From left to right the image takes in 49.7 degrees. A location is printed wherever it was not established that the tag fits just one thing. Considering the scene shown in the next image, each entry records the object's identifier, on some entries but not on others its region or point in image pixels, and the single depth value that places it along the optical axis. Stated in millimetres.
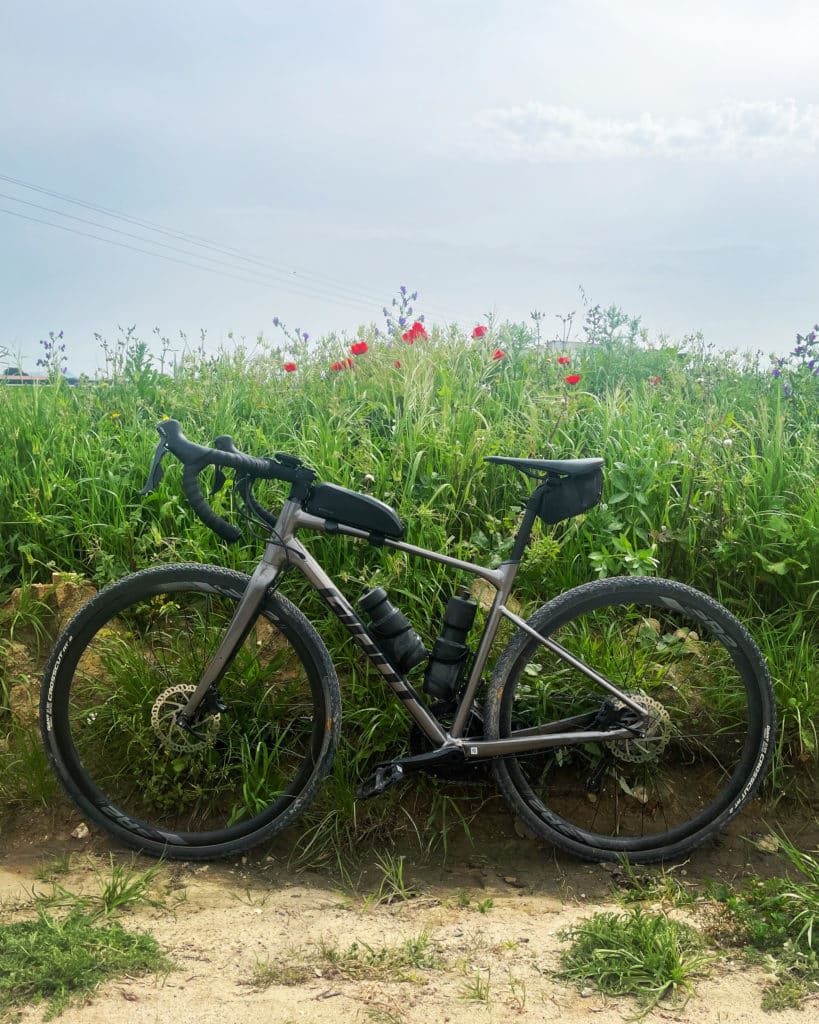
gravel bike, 3299
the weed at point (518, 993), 2527
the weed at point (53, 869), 3356
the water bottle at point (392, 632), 3305
